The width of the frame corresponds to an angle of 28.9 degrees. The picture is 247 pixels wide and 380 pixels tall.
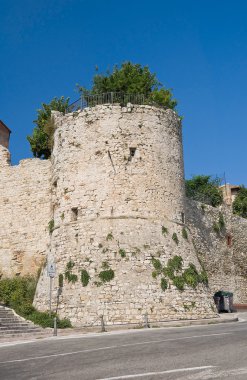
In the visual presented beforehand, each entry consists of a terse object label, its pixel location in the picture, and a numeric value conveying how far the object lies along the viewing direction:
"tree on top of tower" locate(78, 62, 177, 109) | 31.33
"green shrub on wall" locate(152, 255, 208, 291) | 19.44
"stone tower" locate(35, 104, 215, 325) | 18.59
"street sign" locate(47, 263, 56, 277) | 18.95
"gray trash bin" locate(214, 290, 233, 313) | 27.49
